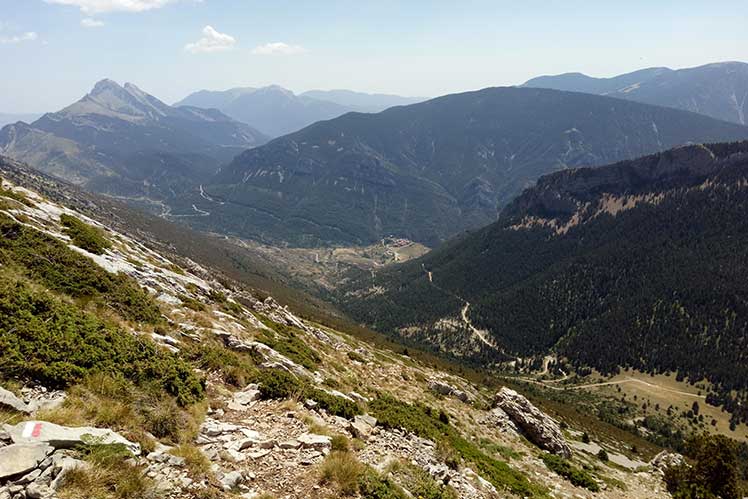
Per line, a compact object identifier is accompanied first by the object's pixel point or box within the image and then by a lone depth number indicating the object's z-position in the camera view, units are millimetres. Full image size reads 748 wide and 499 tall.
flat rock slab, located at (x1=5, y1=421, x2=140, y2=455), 10617
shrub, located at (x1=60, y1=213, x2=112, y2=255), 37097
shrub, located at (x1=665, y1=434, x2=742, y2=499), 35531
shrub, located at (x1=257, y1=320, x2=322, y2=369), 36031
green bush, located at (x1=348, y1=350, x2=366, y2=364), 53619
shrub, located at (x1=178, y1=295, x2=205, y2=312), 36000
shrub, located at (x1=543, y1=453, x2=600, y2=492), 33219
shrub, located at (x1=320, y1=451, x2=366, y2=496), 13688
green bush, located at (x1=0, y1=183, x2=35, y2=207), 41469
